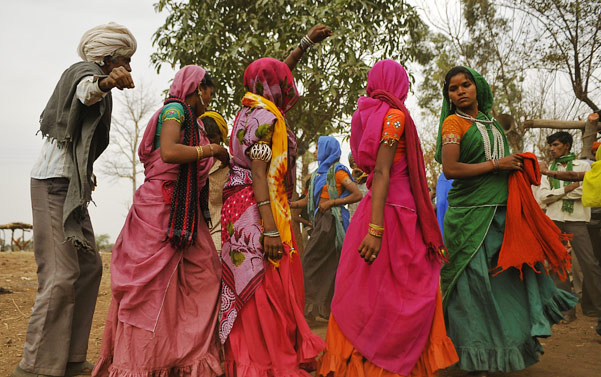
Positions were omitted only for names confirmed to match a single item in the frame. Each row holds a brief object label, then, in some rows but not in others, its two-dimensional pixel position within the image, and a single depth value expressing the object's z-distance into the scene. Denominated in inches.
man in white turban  130.8
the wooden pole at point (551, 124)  219.8
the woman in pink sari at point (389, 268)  121.7
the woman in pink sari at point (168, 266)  116.3
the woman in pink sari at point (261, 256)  120.9
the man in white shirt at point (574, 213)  243.4
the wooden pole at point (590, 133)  227.5
